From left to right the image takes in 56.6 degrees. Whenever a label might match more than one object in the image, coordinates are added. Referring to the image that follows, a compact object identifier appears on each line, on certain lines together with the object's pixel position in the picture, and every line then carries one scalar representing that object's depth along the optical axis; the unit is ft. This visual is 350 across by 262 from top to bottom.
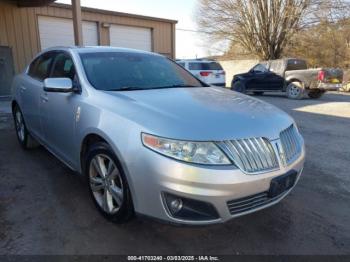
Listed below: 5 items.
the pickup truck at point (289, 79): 39.37
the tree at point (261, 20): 73.05
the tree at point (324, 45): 70.33
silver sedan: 7.50
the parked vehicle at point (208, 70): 50.62
